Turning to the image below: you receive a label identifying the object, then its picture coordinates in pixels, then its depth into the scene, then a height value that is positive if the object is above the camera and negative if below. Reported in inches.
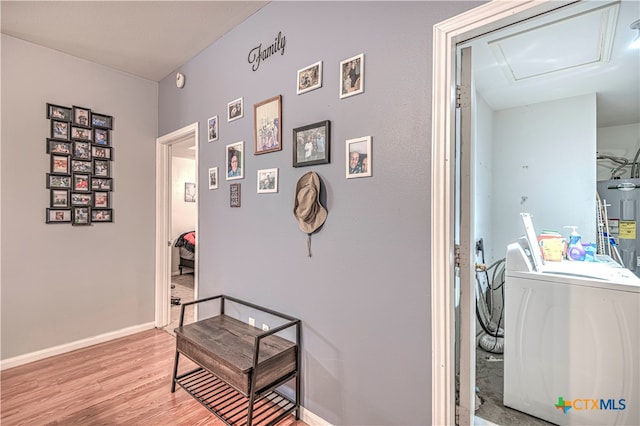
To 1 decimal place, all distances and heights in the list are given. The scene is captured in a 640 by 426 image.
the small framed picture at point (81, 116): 104.0 +34.6
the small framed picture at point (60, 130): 99.6 +28.5
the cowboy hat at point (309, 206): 64.7 +1.5
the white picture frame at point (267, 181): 75.4 +8.4
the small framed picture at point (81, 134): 103.6 +28.2
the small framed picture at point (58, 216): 99.1 -1.6
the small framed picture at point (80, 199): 103.8 +4.6
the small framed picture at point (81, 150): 103.9 +22.2
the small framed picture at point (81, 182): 103.7 +10.6
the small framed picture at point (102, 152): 107.9 +22.6
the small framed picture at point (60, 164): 99.4 +16.4
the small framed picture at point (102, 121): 107.9 +34.4
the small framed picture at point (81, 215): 104.3 -1.3
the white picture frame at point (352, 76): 58.0 +28.0
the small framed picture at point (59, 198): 99.7 +4.7
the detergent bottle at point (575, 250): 83.0 -10.4
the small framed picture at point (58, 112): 98.7 +34.3
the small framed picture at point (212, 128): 94.9 +27.9
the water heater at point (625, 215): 107.9 -0.2
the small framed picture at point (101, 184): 107.6 +10.5
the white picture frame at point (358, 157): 57.2 +11.3
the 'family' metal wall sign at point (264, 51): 73.7 +43.2
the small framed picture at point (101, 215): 108.6 -1.3
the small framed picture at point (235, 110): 85.3 +30.9
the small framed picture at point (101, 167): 108.0 +16.7
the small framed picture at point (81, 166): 103.5 +16.3
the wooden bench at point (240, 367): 61.9 -35.3
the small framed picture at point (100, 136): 108.2 +28.4
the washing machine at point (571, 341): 57.2 -27.2
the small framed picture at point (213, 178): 95.3 +11.5
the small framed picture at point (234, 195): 86.6 +5.3
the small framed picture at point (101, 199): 108.6 +4.7
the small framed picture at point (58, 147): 98.7 +22.3
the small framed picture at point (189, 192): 240.8 +16.5
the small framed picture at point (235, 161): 85.1 +15.6
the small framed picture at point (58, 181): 98.5 +10.4
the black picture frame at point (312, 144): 63.4 +15.8
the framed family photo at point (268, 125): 73.9 +23.1
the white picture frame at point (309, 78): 65.2 +31.1
